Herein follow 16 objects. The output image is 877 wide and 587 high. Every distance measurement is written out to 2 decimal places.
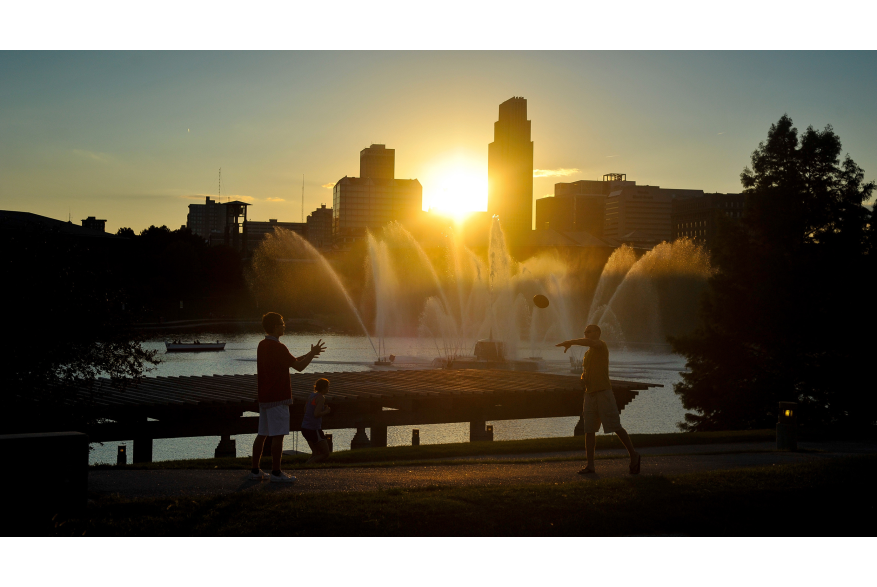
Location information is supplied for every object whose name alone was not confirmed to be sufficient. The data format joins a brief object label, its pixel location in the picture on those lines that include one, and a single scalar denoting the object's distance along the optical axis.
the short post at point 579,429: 25.34
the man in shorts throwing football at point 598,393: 9.73
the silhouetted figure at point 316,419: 11.55
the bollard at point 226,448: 22.80
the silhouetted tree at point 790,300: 25.41
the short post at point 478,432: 25.38
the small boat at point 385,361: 45.03
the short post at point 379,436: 22.41
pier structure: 19.77
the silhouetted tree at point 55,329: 11.79
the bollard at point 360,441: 24.70
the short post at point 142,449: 19.61
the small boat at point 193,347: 62.47
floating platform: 41.97
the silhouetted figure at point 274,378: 8.69
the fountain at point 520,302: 53.28
